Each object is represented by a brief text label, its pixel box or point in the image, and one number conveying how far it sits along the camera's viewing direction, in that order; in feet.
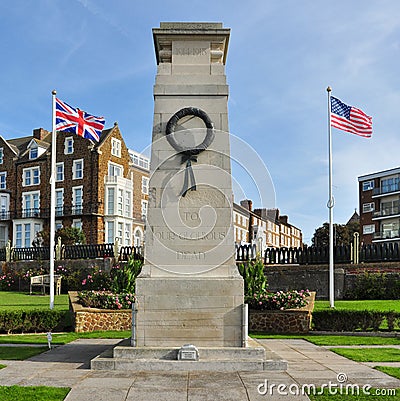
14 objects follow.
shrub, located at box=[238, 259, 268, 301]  66.18
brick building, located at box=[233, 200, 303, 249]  238.68
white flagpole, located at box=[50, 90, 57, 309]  72.49
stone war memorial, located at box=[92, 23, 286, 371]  35.81
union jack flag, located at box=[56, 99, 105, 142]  73.97
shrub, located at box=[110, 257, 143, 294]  66.23
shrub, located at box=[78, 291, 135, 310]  61.72
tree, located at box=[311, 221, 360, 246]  253.85
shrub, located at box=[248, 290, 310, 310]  61.16
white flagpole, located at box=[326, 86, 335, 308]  71.61
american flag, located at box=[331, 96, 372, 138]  71.93
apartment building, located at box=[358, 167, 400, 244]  201.87
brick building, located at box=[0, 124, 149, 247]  168.14
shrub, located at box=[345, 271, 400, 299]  84.94
